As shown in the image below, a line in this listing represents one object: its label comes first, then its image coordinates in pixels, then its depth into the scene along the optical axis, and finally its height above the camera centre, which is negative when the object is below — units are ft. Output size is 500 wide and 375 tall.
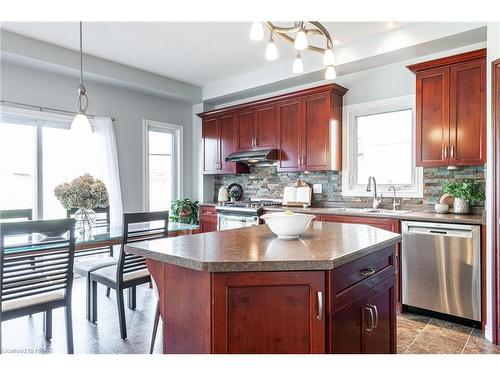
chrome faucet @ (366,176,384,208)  12.71 -0.32
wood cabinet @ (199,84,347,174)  13.55 +2.52
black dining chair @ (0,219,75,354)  6.67 -1.86
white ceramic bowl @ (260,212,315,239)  6.05 -0.70
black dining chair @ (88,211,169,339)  8.61 -2.26
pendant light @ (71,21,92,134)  9.22 +1.72
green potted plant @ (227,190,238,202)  17.91 -0.52
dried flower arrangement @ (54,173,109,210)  9.16 -0.20
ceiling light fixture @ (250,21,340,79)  6.05 +2.73
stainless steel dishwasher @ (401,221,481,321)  9.06 -2.37
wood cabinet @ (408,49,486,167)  9.74 +2.25
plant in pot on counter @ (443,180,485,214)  10.41 -0.34
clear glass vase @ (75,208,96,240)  9.51 -1.02
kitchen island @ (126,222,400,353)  4.51 -1.57
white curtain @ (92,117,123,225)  14.94 +1.09
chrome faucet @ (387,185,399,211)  12.34 -0.69
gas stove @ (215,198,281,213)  14.58 -0.91
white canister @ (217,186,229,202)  17.90 -0.52
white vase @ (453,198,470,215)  10.41 -0.71
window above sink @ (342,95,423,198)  12.42 +1.46
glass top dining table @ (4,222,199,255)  7.18 -1.33
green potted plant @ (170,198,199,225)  17.48 -1.36
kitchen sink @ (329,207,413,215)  10.78 -0.91
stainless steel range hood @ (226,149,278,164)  15.00 +1.34
